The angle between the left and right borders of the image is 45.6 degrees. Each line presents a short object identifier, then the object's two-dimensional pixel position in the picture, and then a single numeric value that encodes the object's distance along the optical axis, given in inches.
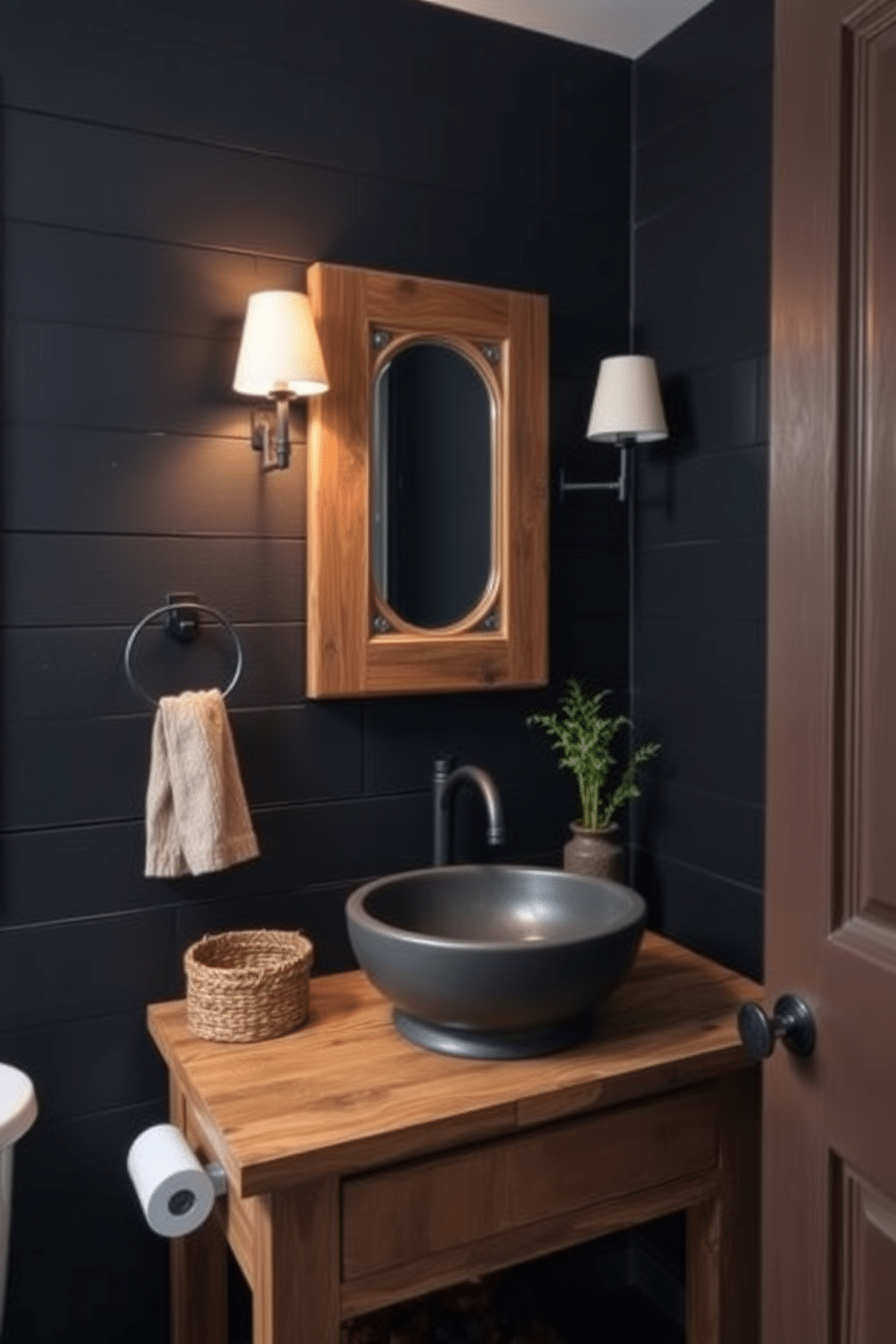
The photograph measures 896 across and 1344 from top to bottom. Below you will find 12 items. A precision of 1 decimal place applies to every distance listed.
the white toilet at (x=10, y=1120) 51.2
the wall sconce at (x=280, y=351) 59.9
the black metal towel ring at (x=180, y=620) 62.6
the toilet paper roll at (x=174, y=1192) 49.9
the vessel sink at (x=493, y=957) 49.7
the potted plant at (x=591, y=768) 71.5
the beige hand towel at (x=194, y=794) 60.1
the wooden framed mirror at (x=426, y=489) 66.4
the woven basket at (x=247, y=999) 56.1
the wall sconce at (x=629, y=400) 70.0
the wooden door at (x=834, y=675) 37.7
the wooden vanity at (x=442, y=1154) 47.1
